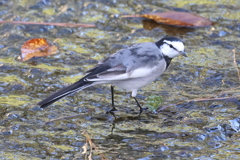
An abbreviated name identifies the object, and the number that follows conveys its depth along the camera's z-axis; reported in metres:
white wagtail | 8.71
